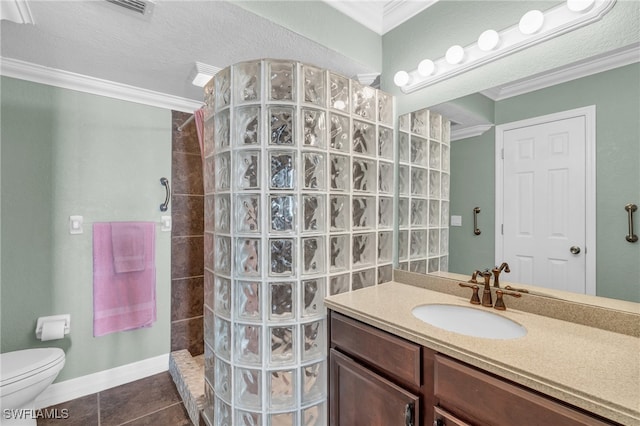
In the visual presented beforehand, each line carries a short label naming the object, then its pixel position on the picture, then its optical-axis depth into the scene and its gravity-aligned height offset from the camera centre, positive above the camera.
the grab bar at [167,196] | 2.35 +0.14
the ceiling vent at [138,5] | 1.28 +0.95
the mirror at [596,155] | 1.02 +0.23
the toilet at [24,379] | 1.45 -0.90
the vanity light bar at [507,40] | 1.09 +0.78
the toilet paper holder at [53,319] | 1.87 -0.75
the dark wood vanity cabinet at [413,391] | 0.76 -0.60
